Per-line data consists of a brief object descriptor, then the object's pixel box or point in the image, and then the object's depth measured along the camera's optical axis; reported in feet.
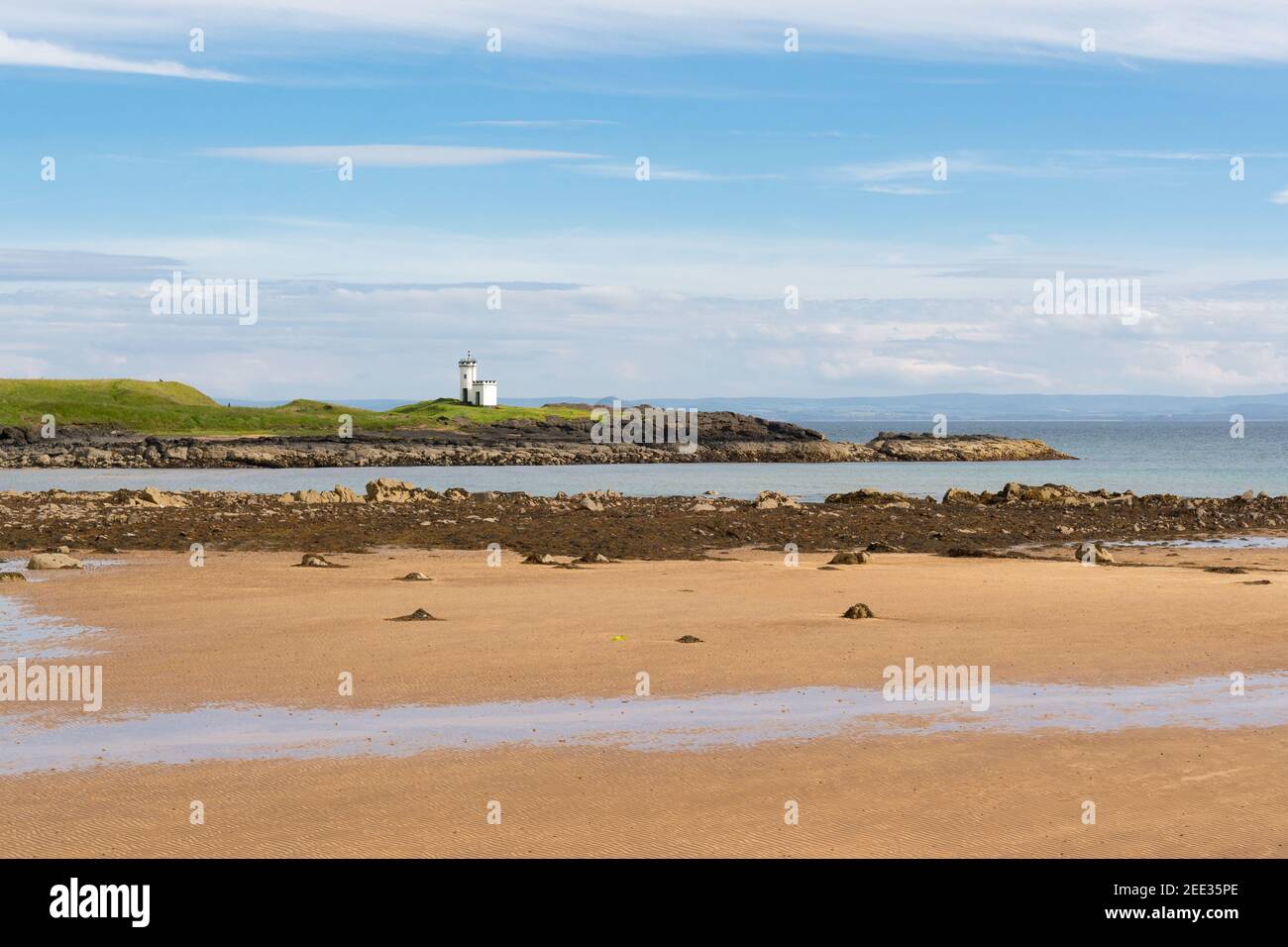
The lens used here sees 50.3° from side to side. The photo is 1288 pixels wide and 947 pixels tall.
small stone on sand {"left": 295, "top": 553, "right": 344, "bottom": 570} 85.10
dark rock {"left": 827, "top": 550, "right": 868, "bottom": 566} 87.04
